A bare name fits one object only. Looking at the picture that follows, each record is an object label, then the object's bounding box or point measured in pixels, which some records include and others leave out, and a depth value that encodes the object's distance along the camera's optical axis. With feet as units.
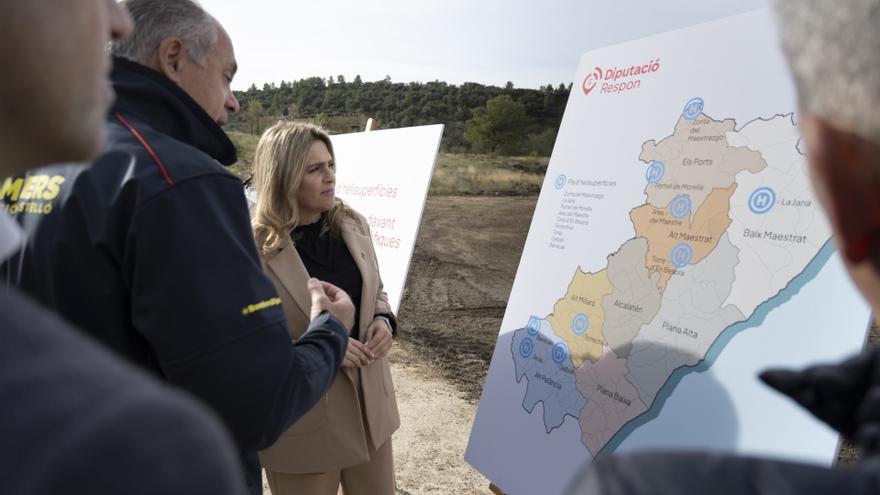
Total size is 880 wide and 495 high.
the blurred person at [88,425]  1.19
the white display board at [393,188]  10.08
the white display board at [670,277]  4.57
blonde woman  7.32
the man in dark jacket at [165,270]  3.73
